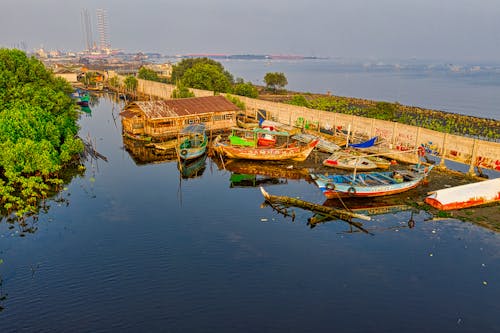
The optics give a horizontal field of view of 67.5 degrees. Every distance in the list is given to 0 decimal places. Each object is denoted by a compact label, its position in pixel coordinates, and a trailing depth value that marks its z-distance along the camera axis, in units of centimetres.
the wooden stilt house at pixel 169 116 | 4384
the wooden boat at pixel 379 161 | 3262
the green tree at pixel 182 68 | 9144
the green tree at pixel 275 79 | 9212
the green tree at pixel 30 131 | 2589
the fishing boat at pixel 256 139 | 3650
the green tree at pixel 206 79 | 6669
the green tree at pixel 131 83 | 8494
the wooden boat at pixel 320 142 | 3772
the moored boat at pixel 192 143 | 3475
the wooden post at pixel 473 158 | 3002
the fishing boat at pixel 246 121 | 4841
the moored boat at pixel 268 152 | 3503
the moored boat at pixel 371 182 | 2602
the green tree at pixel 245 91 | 6560
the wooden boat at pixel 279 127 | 4269
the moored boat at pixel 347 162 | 3222
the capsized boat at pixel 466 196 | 2480
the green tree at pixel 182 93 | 6195
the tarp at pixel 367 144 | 3588
